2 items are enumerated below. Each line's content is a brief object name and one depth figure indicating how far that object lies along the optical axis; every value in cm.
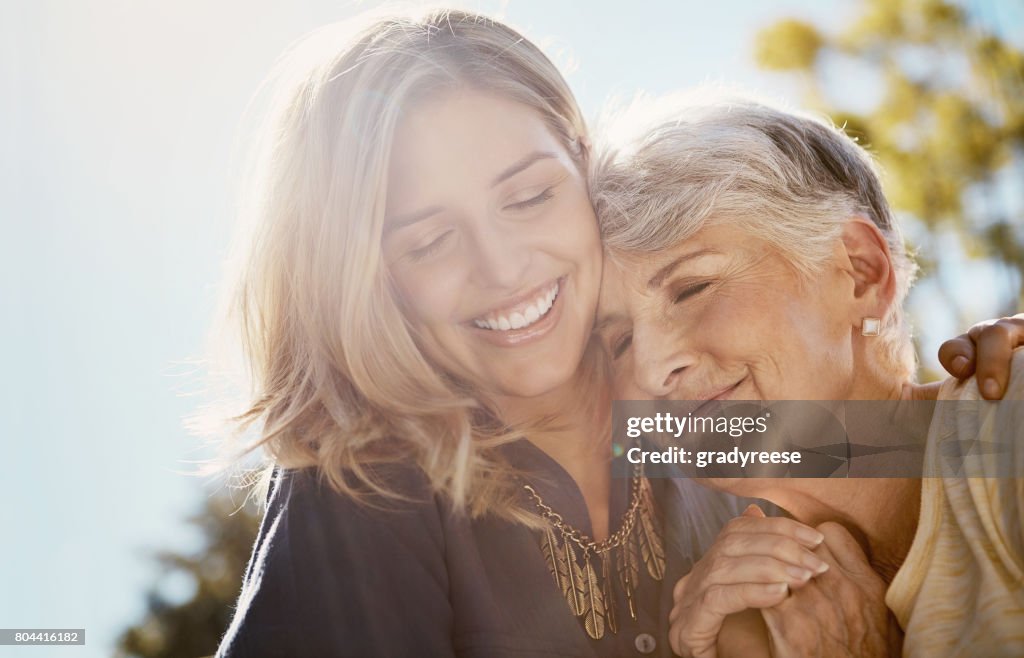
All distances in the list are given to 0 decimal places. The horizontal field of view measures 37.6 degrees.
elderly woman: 80
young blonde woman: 82
